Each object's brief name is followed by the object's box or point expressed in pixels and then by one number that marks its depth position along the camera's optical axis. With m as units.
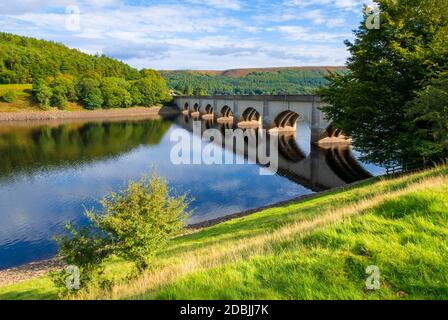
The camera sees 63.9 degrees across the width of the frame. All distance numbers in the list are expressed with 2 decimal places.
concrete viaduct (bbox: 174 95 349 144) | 64.50
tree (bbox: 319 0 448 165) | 25.08
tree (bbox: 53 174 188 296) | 12.63
